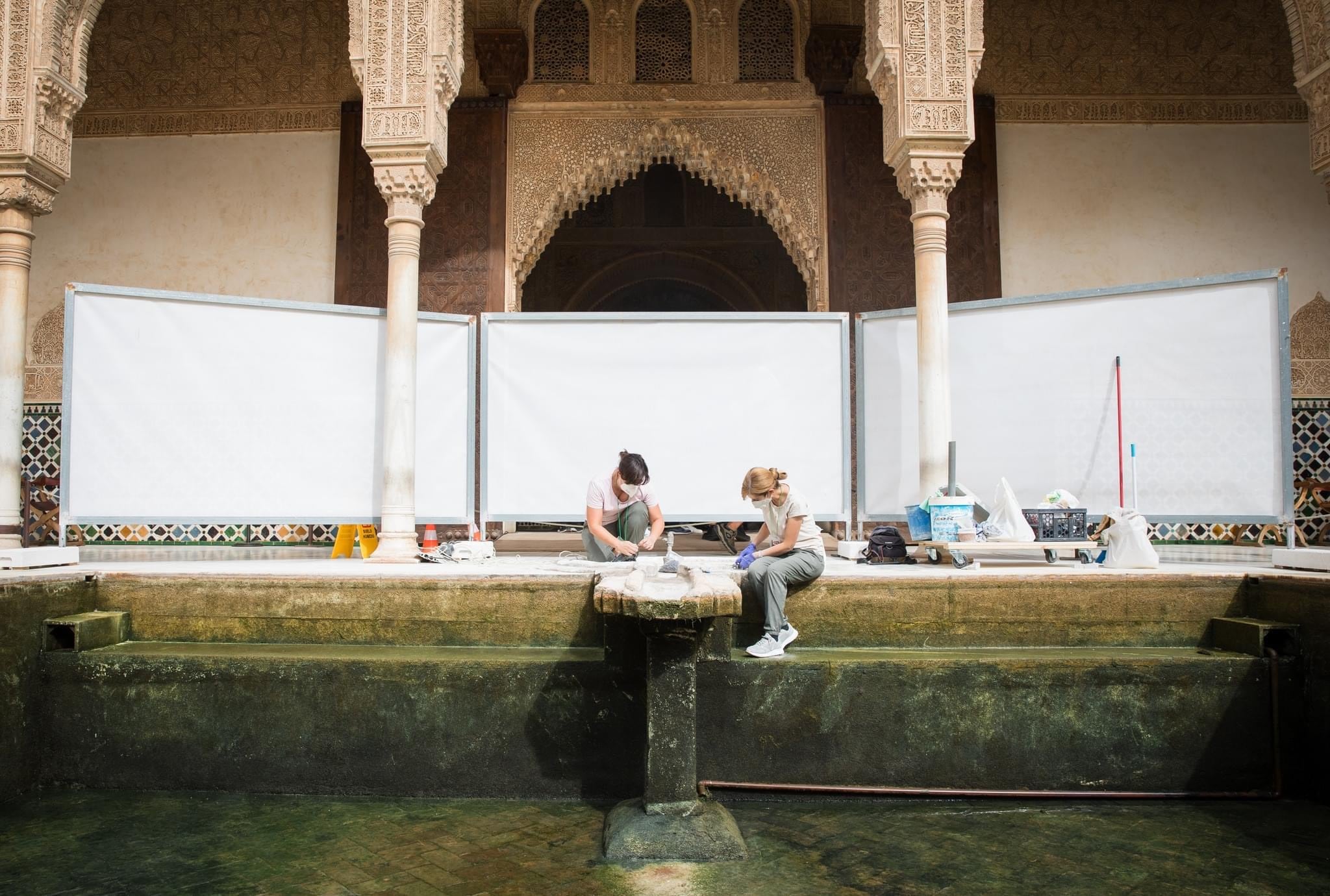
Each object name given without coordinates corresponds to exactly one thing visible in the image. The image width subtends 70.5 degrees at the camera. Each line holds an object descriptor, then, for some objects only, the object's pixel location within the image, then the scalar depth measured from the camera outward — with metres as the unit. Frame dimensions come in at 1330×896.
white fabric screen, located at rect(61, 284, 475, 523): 5.12
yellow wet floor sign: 5.98
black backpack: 5.22
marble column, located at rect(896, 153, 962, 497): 5.54
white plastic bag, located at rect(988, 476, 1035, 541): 4.95
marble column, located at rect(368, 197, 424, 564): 5.45
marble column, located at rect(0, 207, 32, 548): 5.72
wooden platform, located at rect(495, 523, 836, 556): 7.30
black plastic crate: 5.01
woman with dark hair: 5.06
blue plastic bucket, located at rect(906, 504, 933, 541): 5.26
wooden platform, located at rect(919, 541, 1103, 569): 4.81
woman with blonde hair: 3.88
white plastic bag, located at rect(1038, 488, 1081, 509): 5.05
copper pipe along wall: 3.64
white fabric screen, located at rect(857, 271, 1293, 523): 5.07
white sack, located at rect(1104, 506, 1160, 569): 4.64
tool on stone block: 4.28
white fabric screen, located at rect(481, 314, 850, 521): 5.73
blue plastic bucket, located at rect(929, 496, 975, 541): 5.04
